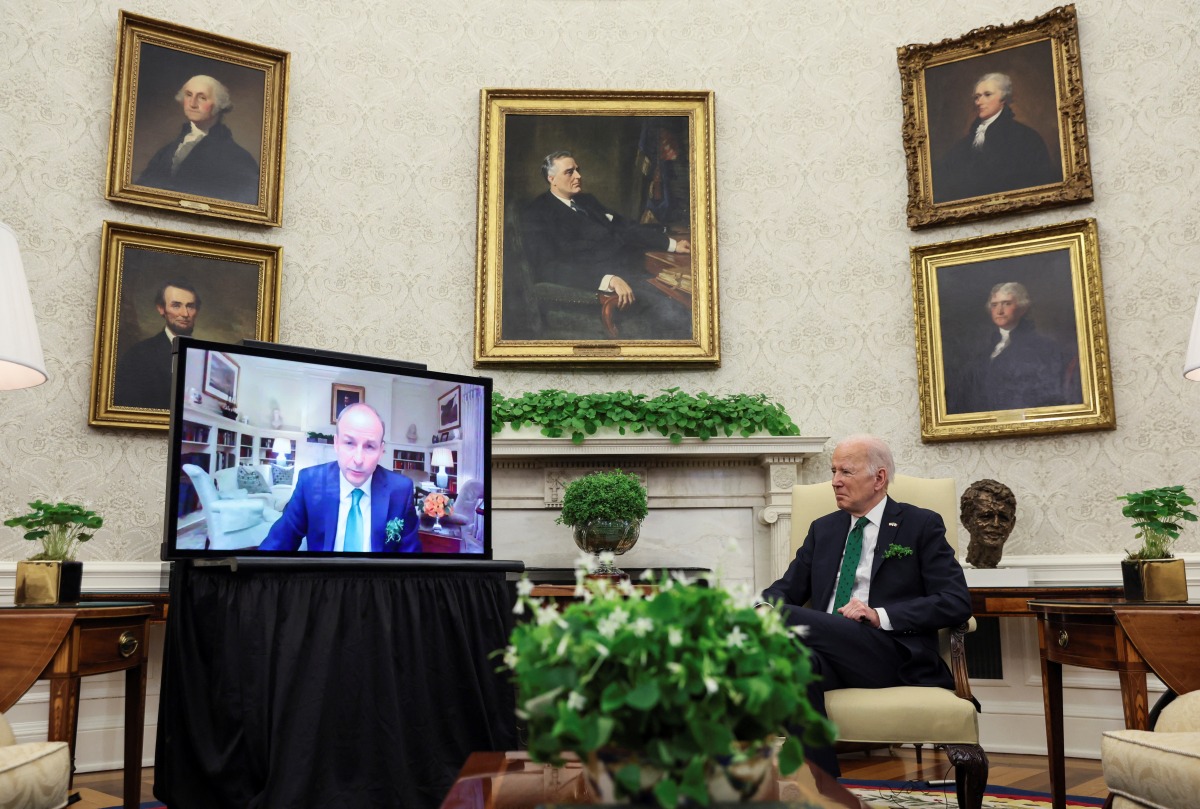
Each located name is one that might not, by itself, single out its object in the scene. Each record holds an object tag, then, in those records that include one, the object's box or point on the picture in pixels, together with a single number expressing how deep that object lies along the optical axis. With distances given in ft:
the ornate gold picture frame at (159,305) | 15.51
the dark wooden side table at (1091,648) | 9.66
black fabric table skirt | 10.02
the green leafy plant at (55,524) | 11.23
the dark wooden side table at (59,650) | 9.57
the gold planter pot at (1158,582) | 10.64
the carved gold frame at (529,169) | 17.47
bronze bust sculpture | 15.01
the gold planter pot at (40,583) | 10.69
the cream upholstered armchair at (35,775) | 7.06
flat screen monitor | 10.82
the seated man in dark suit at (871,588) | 10.82
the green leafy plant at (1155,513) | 11.06
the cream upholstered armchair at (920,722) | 9.82
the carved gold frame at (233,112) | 16.07
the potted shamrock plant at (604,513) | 14.70
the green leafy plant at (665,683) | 4.64
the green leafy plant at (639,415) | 16.28
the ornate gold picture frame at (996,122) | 16.49
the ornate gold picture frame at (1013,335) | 15.85
